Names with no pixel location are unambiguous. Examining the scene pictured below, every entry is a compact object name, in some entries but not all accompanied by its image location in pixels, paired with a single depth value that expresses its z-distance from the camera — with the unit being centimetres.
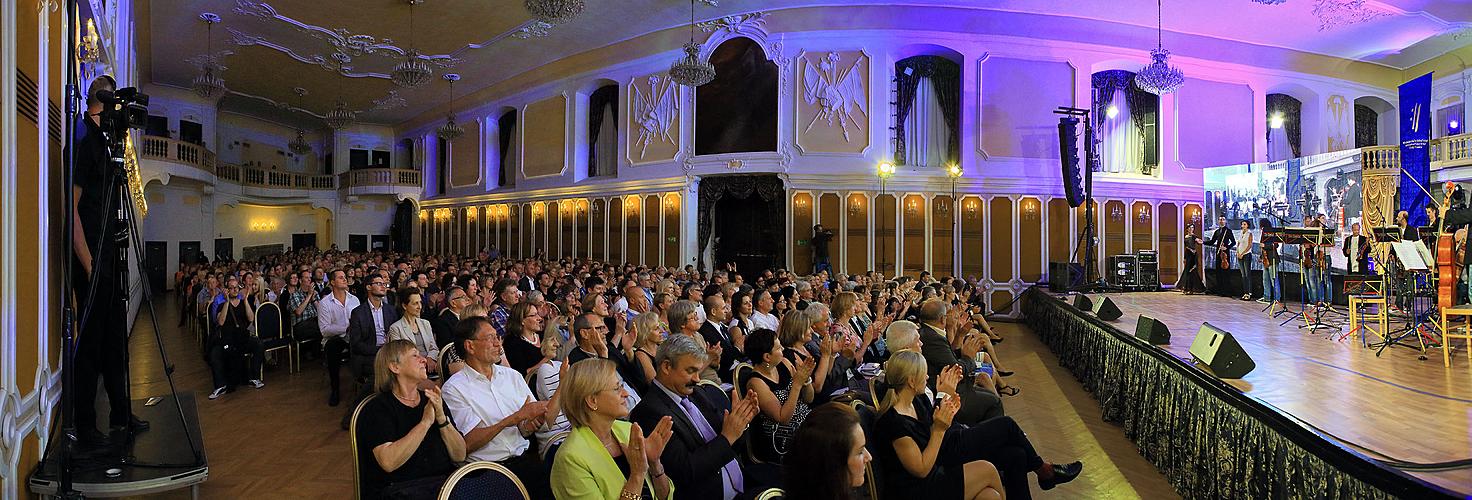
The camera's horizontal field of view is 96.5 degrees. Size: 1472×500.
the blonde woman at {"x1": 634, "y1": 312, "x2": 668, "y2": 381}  341
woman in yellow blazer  189
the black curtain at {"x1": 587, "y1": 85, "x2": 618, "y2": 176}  1496
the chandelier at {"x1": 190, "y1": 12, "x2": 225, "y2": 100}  1155
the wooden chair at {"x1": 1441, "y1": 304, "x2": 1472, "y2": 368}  473
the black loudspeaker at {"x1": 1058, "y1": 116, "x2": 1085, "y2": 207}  1144
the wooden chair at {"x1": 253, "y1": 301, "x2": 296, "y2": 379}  609
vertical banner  932
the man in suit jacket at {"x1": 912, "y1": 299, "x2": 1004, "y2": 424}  361
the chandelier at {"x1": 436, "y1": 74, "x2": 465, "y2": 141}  1548
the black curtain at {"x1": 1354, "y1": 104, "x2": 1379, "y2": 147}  1460
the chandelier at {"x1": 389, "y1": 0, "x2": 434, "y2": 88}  1127
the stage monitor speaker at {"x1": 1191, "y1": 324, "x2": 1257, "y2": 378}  382
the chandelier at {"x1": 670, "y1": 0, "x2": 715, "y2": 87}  1045
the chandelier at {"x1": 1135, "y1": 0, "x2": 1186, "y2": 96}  983
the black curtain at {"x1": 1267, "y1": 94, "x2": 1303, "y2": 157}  1400
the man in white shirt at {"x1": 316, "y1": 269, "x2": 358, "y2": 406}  526
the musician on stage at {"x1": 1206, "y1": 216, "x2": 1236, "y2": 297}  1080
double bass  518
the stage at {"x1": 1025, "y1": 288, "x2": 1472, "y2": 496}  287
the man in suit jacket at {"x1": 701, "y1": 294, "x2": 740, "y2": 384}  397
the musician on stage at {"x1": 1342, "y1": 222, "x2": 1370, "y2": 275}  699
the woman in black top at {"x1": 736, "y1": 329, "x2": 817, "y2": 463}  282
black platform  256
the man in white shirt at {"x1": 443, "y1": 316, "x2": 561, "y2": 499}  259
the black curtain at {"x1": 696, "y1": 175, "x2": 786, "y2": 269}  1266
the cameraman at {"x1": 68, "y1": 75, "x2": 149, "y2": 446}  284
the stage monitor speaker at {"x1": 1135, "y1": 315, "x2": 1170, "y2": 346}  499
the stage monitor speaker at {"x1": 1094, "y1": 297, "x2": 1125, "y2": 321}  670
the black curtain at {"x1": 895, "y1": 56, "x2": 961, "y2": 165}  1267
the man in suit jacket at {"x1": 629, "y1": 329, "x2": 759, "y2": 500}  220
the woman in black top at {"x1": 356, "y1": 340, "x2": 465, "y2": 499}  216
